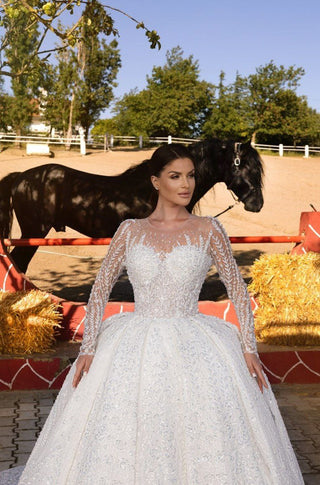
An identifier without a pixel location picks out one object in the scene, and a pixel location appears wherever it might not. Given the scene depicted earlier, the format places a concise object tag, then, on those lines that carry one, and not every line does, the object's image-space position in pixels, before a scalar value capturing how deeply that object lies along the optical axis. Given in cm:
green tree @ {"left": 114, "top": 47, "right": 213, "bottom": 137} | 5125
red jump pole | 654
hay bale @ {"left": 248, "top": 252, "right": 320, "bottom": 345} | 649
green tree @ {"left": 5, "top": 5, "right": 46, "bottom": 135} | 4544
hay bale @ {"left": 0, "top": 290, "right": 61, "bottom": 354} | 607
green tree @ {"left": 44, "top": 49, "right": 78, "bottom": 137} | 3722
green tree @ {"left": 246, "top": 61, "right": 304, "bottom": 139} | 5100
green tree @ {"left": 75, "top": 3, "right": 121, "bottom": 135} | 3862
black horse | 869
